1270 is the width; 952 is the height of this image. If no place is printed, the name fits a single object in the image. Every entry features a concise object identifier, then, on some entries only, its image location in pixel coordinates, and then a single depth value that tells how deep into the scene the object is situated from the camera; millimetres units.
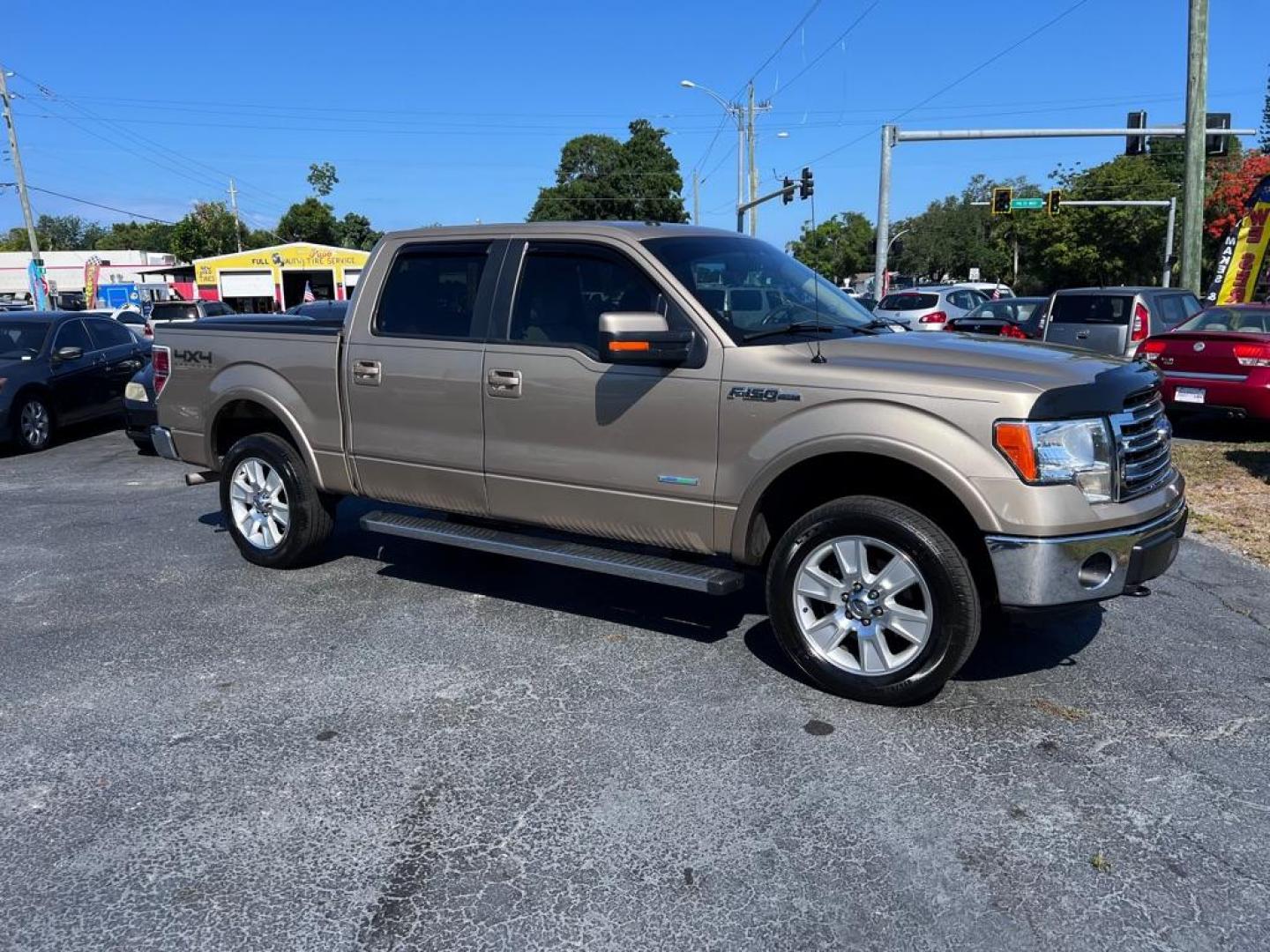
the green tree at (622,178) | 70625
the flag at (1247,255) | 17562
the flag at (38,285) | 37406
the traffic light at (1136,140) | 23719
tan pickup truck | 3842
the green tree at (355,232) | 84750
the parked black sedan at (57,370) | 11750
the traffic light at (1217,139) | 22469
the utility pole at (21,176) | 38875
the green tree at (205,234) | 76500
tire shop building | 53281
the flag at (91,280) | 50781
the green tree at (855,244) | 93056
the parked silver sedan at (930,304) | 21375
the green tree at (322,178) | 81125
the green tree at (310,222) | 78312
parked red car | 9414
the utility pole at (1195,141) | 14773
